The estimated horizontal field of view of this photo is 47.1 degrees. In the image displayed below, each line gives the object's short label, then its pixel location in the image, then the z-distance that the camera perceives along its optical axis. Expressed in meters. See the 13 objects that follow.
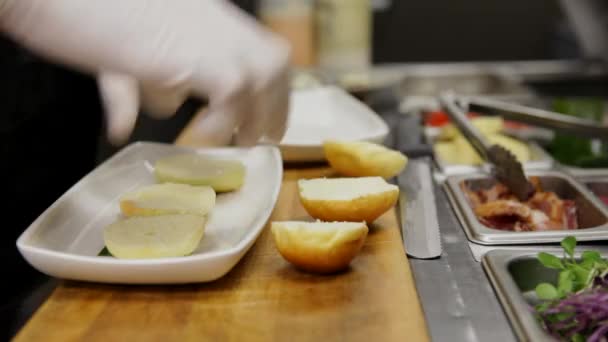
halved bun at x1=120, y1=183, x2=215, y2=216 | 1.09
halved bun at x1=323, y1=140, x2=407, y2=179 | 1.28
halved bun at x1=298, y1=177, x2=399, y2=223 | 1.07
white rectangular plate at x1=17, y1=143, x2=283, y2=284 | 0.90
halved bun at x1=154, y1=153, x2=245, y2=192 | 1.24
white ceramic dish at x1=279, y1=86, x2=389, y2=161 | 1.48
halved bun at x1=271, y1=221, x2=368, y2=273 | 0.94
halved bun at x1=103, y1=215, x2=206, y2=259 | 0.93
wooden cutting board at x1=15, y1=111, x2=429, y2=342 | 0.83
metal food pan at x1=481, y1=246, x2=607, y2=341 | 0.84
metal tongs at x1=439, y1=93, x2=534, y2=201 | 1.32
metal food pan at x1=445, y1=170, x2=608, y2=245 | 1.07
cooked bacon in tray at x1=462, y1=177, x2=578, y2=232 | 1.18
